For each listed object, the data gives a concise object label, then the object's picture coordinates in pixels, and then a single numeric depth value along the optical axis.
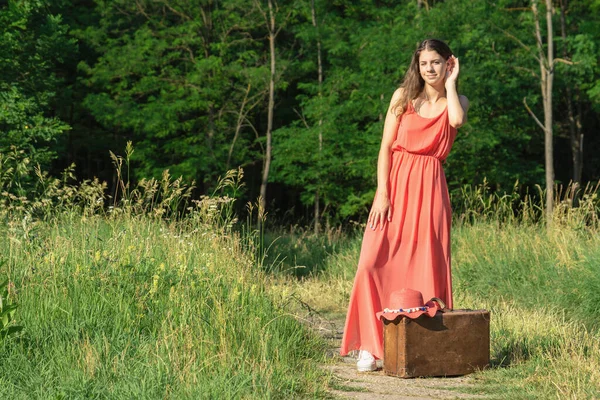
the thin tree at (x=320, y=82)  23.09
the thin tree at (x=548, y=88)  16.59
